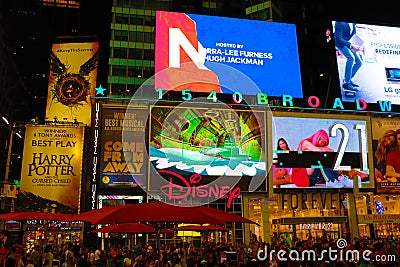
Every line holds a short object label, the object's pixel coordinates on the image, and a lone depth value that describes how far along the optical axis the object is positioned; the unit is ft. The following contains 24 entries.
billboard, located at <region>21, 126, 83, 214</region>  125.39
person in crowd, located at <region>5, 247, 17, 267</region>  53.88
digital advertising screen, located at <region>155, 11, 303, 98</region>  132.57
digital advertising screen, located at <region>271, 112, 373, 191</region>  128.36
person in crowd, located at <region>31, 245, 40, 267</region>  67.99
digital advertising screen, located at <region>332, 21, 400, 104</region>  142.20
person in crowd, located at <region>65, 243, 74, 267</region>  63.73
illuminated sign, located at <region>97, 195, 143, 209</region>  119.55
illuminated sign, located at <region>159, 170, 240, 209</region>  118.83
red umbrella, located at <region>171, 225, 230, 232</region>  69.37
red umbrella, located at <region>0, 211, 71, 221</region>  59.77
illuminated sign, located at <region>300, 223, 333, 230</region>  132.67
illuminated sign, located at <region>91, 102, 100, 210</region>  117.70
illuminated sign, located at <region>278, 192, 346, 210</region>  132.57
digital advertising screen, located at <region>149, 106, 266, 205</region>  119.96
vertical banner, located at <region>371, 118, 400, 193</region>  133.69
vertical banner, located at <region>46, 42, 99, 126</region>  179.32
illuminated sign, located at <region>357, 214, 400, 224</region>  132.69
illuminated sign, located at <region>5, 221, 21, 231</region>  119.22
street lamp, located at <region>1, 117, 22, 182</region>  113.75
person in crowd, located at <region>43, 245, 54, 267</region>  65.36
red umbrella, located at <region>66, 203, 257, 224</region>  35.78
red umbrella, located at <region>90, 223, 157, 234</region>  62.08
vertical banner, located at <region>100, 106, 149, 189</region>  119.03
